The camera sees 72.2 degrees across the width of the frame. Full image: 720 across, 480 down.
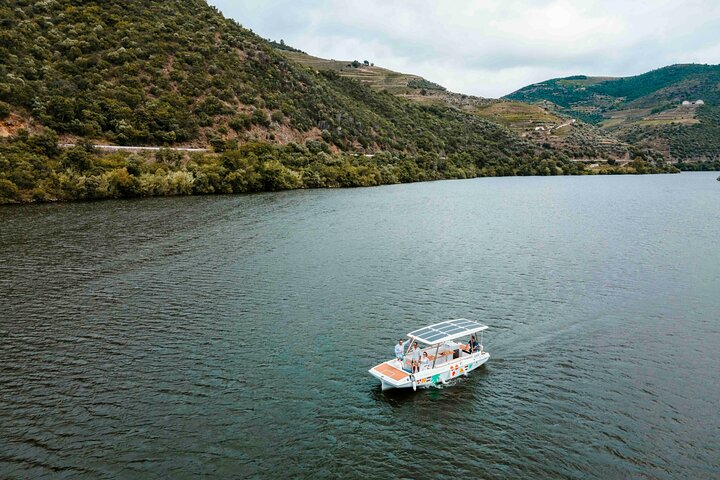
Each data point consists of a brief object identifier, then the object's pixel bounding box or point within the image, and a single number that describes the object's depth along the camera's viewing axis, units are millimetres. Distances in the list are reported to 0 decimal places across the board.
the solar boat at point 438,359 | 31844
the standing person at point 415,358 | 32562
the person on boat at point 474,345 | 35812
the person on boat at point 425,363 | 33344
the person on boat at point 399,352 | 33438
